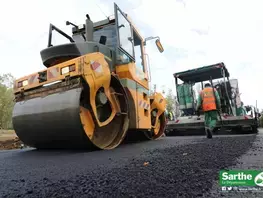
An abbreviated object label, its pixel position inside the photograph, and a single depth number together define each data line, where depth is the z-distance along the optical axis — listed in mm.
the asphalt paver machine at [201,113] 6688
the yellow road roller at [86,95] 2904
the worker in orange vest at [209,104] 5465
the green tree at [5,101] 28075
